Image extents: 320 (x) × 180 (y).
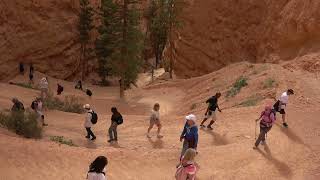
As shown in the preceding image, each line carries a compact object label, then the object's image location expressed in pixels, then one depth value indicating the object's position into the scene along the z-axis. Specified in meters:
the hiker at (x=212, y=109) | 16.34
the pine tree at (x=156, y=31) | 57.22
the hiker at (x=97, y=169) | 8.00
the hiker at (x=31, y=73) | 39.27
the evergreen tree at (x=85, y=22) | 44.09
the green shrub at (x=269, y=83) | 21.39
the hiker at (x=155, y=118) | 16.16
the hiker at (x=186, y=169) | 8.63
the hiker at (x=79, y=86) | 38.31
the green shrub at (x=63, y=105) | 23.45
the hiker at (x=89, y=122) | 16.00
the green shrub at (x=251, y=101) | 19.96
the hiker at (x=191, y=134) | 11.52
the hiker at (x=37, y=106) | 18.33
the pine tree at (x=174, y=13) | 41.31
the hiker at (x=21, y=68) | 40.53
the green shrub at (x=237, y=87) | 23.50
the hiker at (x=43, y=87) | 24.06
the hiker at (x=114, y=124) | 15.58
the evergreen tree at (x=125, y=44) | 34.56
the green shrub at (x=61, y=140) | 14.55
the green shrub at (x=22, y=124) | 15.05
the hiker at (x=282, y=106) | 15.80
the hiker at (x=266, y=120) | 13.49
